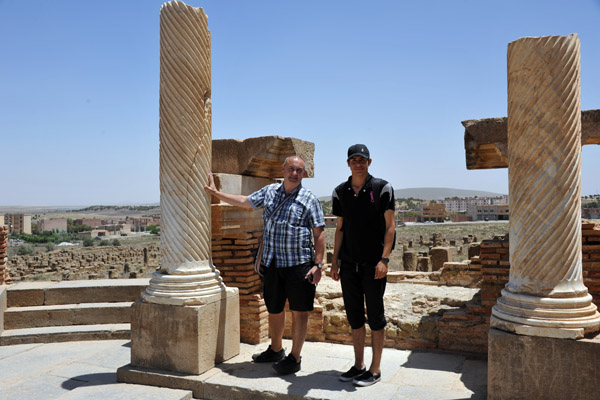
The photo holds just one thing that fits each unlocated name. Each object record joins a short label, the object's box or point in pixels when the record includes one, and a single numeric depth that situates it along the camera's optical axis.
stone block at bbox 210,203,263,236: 5.79
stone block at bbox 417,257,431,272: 14.07
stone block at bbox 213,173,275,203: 5.76
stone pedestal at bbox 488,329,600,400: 3.35
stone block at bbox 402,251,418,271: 14.65
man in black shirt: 4.05
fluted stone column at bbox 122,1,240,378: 4.55
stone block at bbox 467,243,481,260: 11.37
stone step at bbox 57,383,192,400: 4.16
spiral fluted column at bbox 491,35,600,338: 3.53
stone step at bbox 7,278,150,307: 6.75
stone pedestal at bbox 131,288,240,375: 4.46
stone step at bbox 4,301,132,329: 6.55
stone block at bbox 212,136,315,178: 6.00
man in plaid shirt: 4.37
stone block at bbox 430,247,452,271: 12.83
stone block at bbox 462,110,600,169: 5.39
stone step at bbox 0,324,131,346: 6.18
